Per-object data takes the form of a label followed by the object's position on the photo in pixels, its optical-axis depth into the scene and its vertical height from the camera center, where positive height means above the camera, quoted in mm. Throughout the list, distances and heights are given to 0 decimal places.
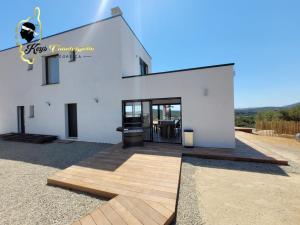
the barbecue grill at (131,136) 5547 -924
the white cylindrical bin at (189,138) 5407 -1017
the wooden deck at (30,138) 7366 -1282
